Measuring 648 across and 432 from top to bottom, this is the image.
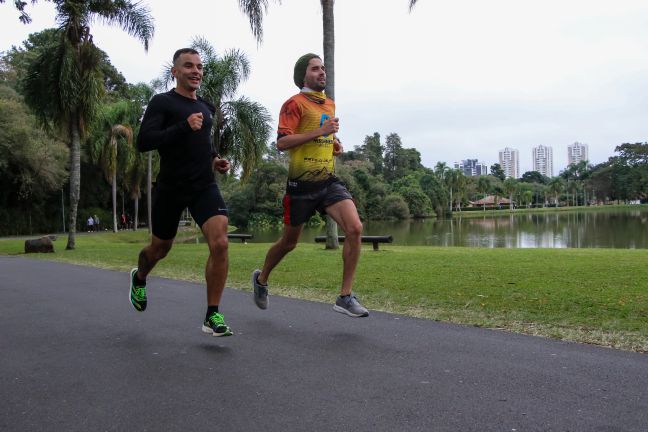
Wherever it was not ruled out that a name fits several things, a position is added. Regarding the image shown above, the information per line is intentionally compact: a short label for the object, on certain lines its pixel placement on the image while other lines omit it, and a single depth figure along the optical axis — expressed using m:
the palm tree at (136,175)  35.45
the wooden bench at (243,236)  23.64
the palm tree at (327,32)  14.38
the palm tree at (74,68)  18.69
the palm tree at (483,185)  131.25
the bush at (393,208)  77.62
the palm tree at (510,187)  127.20
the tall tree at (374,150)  108.73
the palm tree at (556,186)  134.55
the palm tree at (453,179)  108.25
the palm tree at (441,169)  109.12
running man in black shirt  4.10
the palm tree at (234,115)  23.17
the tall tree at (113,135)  32.88
